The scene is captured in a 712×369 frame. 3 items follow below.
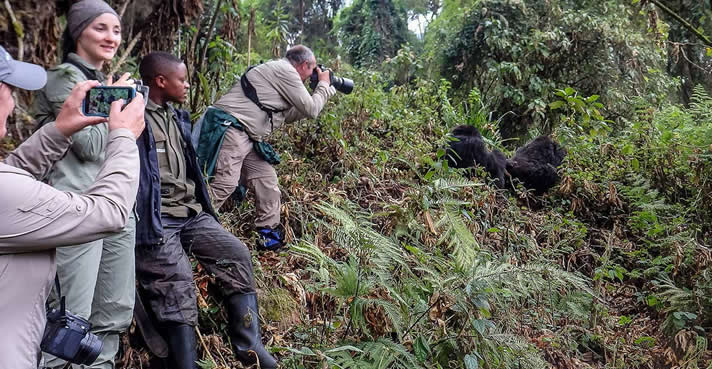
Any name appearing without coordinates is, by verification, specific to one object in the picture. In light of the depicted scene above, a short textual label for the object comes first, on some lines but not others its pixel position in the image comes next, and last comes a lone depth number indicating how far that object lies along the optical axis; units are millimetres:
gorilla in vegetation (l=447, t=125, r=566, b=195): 6262
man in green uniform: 2922
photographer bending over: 4379
